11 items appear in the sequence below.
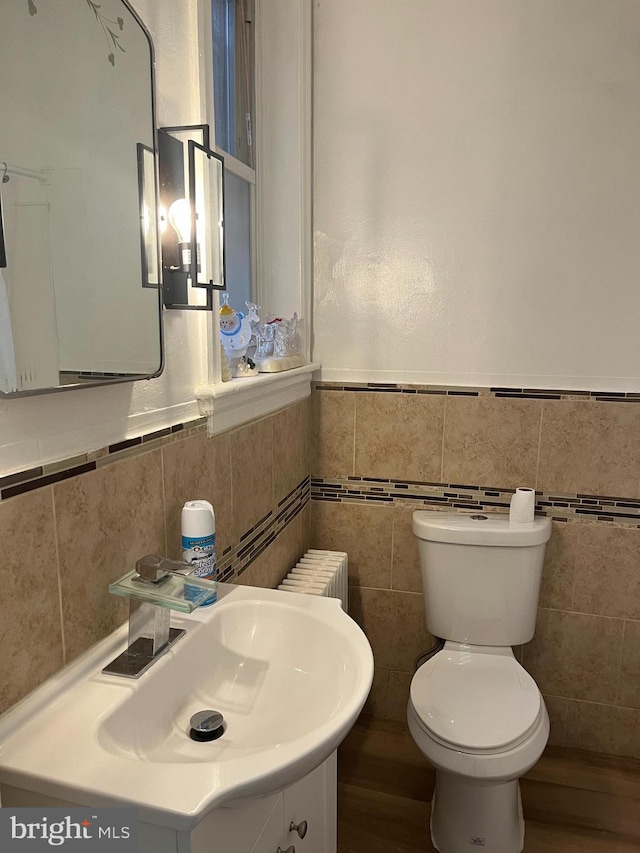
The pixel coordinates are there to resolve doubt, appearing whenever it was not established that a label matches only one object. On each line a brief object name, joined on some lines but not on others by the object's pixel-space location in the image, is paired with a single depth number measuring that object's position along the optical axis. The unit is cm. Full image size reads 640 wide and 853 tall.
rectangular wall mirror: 84
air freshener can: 120
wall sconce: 120
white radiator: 187
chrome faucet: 100
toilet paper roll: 195
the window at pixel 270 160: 189
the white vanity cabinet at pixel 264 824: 78
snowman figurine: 165
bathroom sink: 77
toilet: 162
